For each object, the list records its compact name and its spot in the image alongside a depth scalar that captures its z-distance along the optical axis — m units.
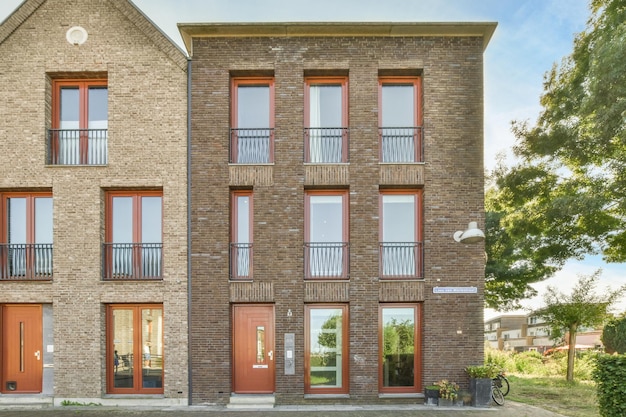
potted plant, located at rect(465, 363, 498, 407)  10.77
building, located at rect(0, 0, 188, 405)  11.20
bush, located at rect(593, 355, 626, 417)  8.19
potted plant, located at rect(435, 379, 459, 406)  10.69
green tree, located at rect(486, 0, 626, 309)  12.48
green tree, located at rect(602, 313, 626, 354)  15.21
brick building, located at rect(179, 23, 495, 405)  11.20
